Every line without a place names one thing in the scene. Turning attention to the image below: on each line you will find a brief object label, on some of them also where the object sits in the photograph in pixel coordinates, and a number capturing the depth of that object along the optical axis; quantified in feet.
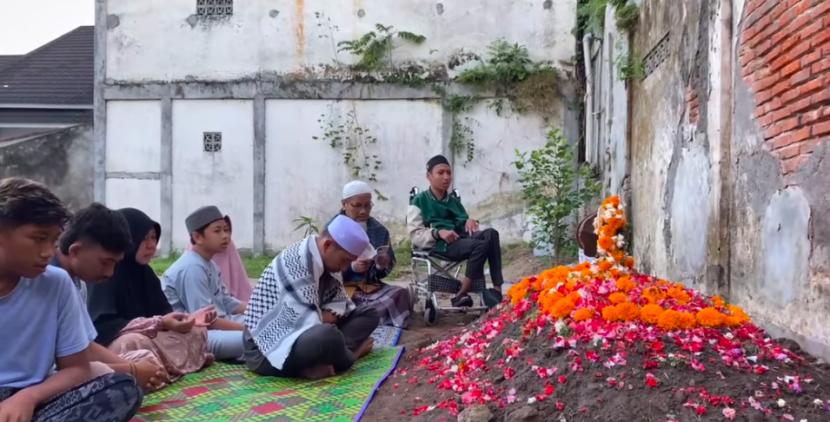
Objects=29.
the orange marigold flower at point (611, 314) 13.83
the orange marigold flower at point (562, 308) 14.49
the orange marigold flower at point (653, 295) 14.62
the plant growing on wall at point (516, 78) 40.75
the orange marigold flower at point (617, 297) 14.35
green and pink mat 13.75
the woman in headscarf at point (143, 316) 15.39
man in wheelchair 22.89
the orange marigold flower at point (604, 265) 17.22
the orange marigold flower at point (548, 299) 15.16
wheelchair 23.12
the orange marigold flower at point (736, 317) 14.23
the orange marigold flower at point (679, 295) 14.96
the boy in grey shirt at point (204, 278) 18.15
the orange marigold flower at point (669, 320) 13.46
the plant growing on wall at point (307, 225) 42.65
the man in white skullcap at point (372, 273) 21.58
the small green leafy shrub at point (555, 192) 34.22
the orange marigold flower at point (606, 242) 18.33
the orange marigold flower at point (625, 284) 15.31
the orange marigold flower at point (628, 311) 13.79
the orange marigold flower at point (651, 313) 13.66
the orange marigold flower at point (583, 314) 13.99
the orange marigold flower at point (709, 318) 13.83
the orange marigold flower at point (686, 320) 13.56
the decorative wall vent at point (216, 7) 43.55
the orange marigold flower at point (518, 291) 17.53
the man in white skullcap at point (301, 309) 15.71
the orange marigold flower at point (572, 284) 15.90
